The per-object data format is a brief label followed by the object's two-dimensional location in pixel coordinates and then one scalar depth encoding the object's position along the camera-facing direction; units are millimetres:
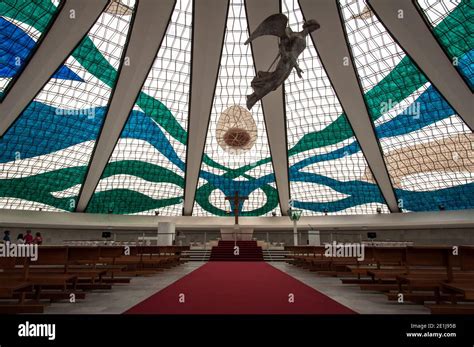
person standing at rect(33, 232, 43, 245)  18894
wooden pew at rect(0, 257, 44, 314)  5328
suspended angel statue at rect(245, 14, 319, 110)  16547
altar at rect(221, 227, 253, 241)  32594
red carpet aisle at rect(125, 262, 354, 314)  6357
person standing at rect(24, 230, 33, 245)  17562
